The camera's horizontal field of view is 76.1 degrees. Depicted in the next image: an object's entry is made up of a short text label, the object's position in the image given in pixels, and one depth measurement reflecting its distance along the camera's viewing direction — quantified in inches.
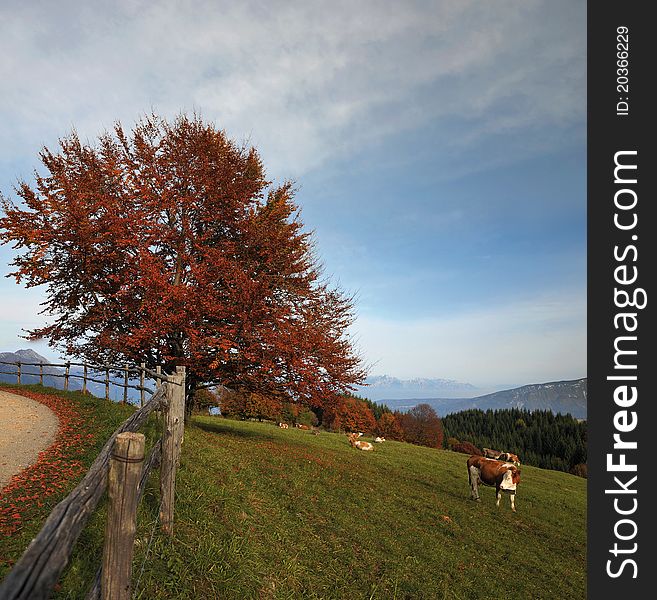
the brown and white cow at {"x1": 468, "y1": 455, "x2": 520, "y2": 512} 646.5
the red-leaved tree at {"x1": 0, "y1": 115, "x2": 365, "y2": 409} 653.3
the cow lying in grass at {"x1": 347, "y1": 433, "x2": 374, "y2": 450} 1152.3
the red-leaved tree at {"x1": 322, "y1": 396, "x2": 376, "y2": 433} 2092.8
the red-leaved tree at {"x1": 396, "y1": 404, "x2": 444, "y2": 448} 3112.7
